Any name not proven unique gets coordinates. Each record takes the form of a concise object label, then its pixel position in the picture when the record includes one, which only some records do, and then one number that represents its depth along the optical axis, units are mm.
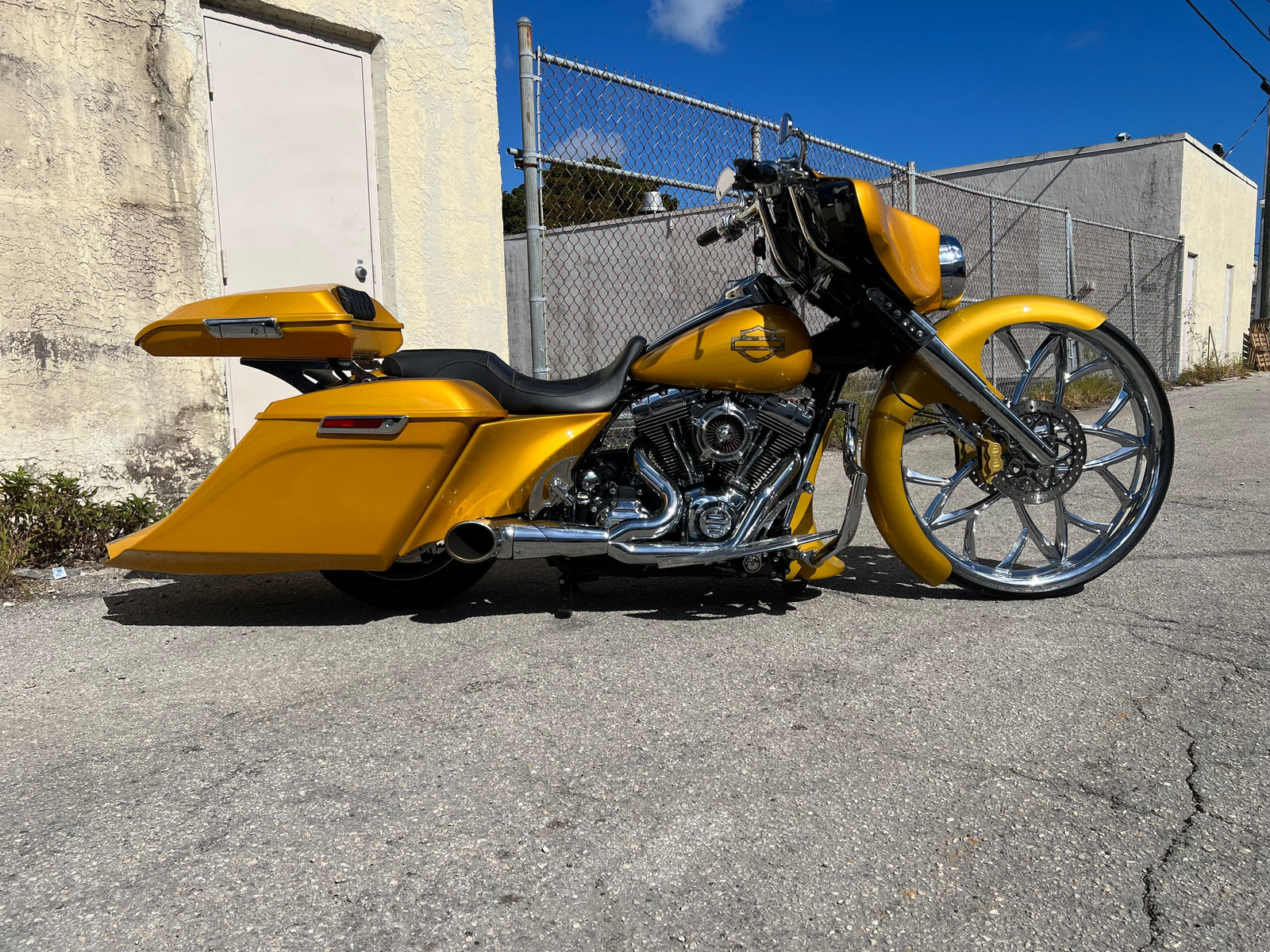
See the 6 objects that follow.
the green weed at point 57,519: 3895
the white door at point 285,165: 4895
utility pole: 19609
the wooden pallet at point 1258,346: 19562
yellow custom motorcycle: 2887
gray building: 16609
